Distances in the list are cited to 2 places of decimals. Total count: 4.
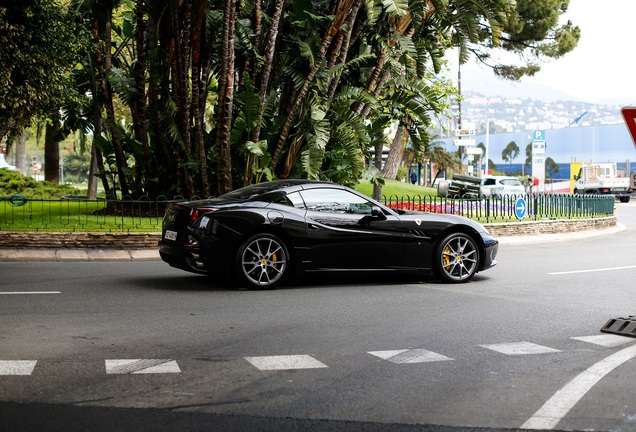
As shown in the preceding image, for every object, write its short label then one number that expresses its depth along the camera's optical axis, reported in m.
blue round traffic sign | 23.14
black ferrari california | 11.10
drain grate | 8.53
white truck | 53.06
